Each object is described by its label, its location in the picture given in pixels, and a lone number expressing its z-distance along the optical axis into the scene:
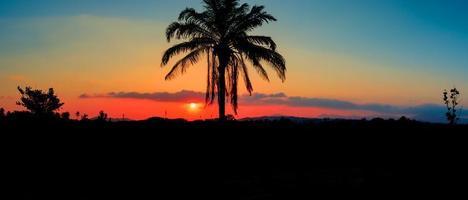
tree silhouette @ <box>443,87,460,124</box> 19.39
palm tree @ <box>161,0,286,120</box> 19.03
